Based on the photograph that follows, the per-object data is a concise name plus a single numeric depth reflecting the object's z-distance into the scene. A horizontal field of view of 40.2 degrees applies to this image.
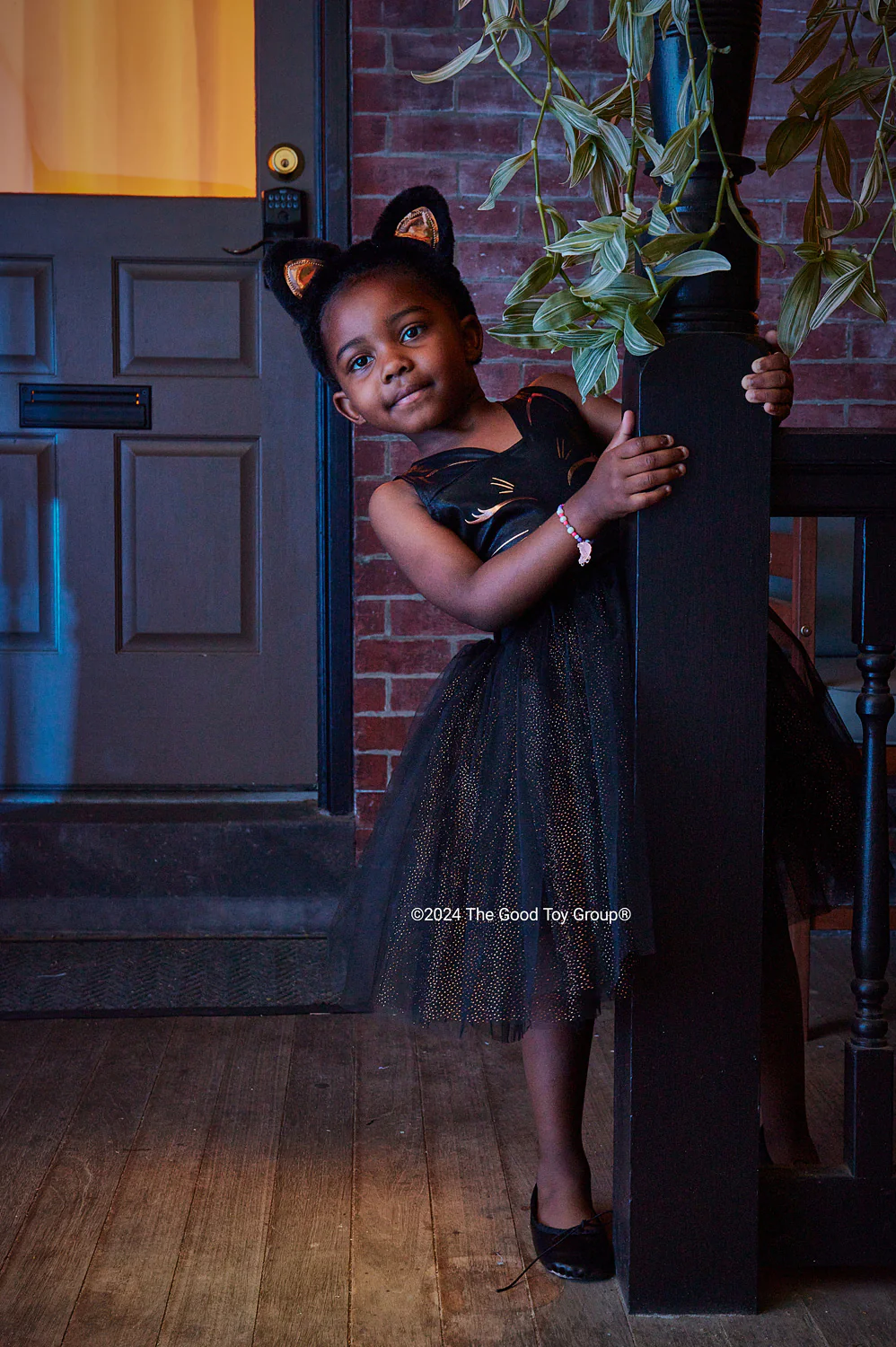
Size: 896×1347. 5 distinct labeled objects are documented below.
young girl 1.18
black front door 2.62
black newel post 1.18
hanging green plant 1.04
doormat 2.15
